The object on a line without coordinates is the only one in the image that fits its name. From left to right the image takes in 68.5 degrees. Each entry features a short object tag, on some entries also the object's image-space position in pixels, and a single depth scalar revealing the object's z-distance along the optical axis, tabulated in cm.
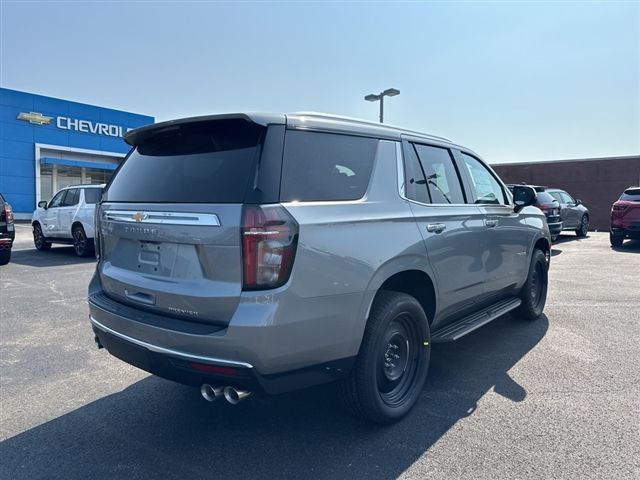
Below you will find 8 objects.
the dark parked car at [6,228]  976
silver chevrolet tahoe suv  242
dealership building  2575
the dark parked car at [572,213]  1538
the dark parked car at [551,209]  1280
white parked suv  1148
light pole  1811
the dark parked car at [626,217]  1310
